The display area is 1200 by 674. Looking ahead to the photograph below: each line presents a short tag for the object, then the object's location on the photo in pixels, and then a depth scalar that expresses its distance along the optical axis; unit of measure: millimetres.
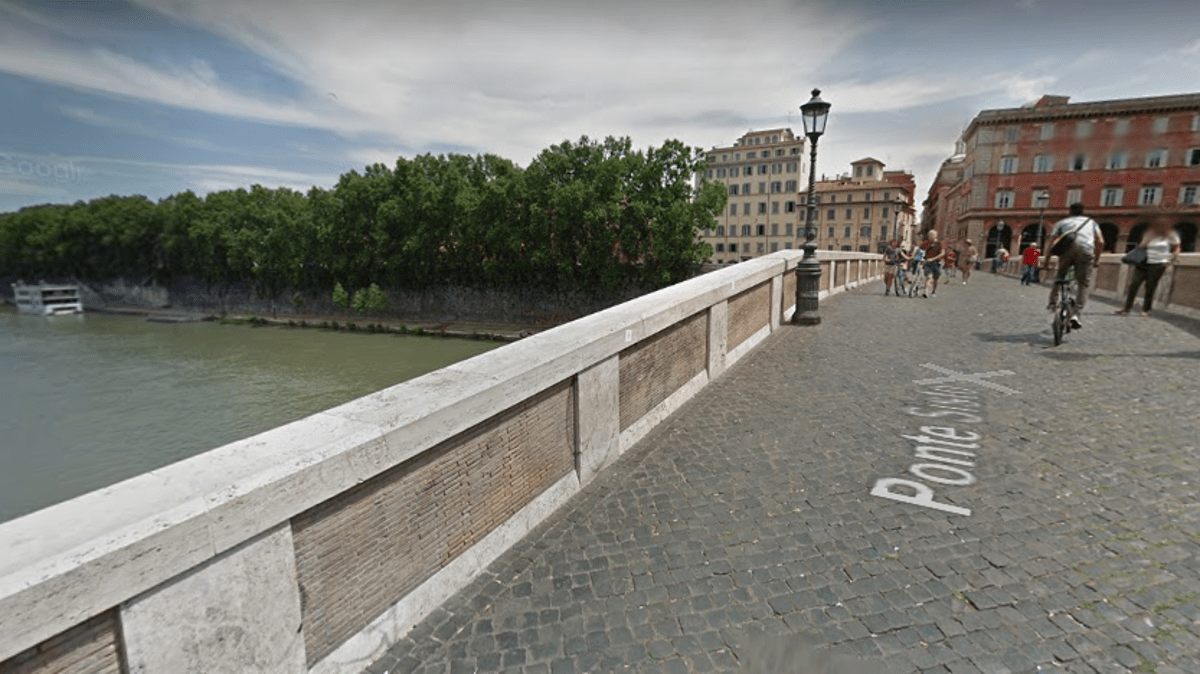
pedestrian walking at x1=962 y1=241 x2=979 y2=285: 19277
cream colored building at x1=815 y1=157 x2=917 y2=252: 70438
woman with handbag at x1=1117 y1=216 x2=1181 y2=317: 9594
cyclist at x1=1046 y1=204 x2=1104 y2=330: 7480
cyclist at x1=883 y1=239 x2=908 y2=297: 14969
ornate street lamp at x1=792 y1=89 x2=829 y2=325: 9906
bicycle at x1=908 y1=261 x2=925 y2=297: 15008
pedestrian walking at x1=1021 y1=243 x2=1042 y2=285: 18141
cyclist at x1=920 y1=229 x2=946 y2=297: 14034
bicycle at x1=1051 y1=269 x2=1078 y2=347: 7595
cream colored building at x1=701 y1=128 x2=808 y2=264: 77062
